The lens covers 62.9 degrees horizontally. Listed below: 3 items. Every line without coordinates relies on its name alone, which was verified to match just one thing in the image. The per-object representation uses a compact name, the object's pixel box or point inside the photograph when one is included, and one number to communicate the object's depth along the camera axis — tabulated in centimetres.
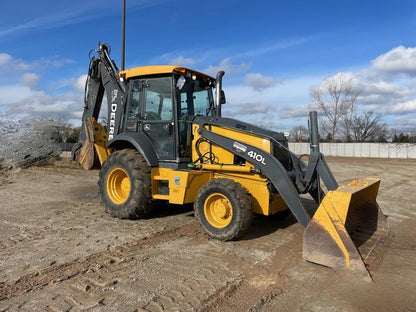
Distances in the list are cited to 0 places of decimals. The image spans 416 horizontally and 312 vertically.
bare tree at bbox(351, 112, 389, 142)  4278
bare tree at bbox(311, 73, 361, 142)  4303
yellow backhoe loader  420
